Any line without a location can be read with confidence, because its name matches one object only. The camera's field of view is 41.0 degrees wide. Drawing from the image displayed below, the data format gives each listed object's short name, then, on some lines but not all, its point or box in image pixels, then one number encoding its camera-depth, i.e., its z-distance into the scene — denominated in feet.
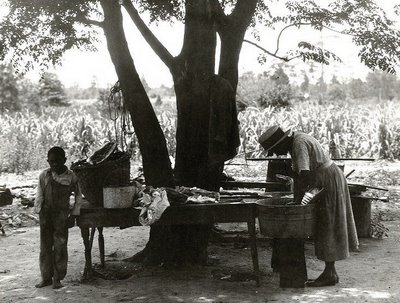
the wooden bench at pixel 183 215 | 18.40
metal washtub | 17.41
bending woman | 18.38
